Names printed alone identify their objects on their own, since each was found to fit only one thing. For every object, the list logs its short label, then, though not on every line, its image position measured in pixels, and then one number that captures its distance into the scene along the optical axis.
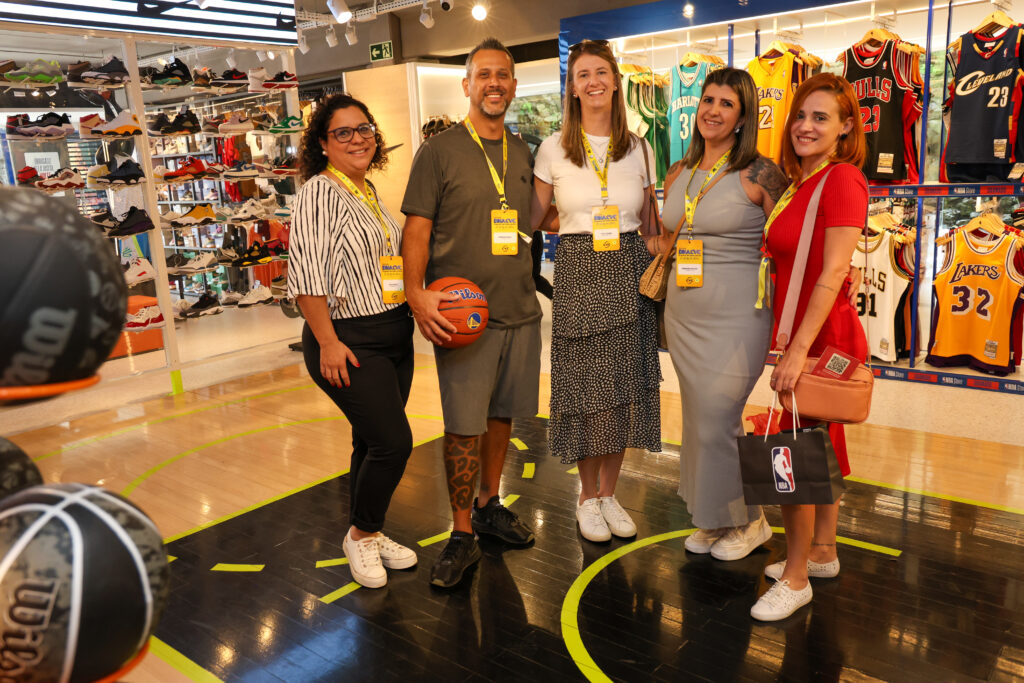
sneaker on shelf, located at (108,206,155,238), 5.79
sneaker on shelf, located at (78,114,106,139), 5.70
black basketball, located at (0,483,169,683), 0.88
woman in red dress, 2.38
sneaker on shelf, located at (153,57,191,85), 6.26
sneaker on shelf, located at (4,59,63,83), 5.47
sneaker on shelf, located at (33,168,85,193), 5.59
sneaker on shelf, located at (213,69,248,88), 6.78
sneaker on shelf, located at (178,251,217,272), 6.58
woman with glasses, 2.67
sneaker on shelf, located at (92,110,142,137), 5.74
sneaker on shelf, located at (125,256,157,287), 5.86
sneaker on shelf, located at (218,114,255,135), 6.93
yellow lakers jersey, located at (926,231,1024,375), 4.66
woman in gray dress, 2.74
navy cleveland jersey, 4.45
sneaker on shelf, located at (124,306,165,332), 5.88
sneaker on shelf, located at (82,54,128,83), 5.64
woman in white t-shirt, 2.98
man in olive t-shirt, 2.81
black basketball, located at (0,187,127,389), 0.85
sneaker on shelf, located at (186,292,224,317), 6.59
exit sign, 10.57
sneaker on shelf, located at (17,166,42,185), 5.78
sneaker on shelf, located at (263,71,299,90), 6.98
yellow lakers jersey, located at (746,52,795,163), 5.18
